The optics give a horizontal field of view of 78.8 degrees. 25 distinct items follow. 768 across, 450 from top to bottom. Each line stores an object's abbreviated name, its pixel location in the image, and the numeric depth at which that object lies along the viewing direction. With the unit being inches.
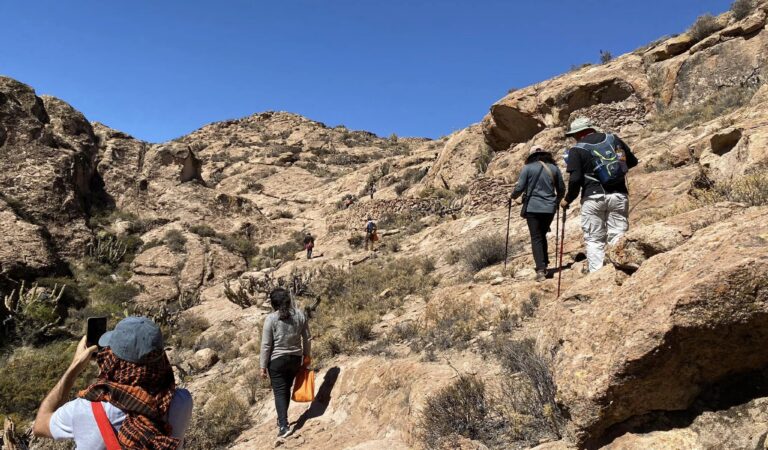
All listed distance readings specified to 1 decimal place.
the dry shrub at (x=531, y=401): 112.5
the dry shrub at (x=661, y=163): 337.1
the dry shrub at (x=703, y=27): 556.4
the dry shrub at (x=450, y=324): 191.3
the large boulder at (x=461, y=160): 709.7
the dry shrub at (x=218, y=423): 199.8
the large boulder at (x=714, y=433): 77.2
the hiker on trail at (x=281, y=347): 194.4
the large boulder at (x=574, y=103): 564.7
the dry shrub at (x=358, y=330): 243.4
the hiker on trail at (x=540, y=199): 219.8
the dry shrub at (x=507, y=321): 181.2
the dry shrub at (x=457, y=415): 129.7
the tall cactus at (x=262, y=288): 406.2
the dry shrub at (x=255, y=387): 234.4
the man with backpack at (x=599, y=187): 172.6
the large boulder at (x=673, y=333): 80.0
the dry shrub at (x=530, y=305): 190.1
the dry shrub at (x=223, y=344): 316.8
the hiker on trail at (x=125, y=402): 71.9
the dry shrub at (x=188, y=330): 391.7
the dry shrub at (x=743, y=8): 537.9
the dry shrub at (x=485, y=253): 305.2
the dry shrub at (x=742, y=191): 134.0
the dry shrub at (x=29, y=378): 309.3
